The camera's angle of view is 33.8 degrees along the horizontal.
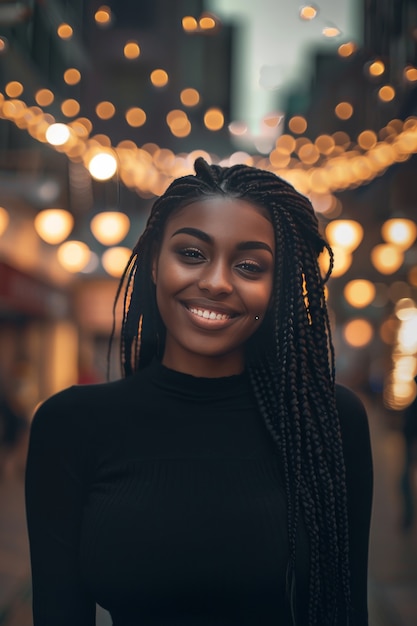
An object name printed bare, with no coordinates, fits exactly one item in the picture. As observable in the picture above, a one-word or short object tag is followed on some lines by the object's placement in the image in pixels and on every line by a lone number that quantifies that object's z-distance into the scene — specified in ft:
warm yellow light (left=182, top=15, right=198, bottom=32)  12.45
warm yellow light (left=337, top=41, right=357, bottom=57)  13.83
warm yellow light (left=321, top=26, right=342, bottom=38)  12.24
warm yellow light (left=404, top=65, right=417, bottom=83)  12.53
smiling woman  5.19
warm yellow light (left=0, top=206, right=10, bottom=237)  22.08
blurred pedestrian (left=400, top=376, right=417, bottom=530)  21.26
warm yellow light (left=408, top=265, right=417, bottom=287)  32.55
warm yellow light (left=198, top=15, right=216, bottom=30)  12.67
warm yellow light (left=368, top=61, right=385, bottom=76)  13.34
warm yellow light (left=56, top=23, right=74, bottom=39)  12.75
